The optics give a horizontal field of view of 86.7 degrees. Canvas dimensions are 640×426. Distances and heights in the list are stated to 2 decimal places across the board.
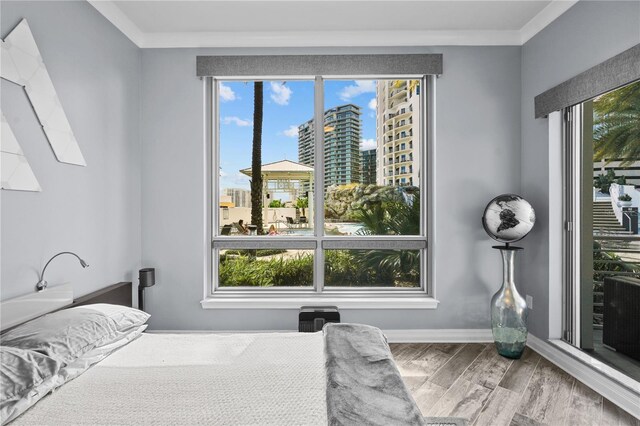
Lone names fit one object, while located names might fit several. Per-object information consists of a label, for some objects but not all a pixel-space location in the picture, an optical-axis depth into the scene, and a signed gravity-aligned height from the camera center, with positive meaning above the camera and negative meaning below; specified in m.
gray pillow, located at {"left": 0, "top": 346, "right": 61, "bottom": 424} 1.17 -0.60
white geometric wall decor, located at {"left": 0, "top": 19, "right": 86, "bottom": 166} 1.84 +0.76
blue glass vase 2.71 -0.82
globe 2.67 -0.04
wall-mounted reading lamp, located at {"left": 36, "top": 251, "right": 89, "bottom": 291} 2.00 -0.40
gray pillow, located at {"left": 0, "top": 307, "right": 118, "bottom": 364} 1.44 -0.54
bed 1.19 -0.70
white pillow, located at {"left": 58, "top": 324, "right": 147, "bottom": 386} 1.43 -0.67
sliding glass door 2.32 -0.11
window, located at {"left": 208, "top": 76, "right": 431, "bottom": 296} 3.27 +0.33
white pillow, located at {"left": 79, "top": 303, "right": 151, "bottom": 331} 1.84 -0.57
